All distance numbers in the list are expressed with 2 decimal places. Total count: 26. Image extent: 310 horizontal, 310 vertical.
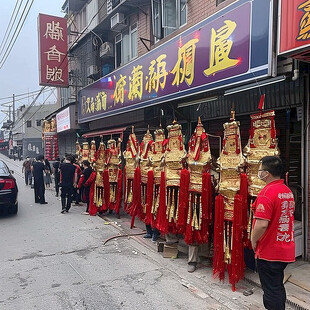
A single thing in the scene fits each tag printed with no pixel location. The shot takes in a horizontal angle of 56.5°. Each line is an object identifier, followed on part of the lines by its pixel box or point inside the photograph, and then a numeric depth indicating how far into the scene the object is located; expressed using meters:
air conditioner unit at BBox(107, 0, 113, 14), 11.10
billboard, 3.74
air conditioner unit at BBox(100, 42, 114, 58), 11.88
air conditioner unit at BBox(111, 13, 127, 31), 10.32
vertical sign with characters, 12.86
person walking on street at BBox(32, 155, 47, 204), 9.80
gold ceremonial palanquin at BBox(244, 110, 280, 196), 3.64
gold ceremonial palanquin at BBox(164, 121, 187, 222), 4.86
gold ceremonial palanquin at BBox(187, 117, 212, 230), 4.39
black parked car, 7.52
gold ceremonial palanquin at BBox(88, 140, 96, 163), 9.07
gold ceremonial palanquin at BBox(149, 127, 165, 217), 5.39
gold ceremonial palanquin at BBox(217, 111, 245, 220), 3.90
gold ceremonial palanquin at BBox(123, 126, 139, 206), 6.72
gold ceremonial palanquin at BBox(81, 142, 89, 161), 10.05
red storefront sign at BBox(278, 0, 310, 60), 3.07
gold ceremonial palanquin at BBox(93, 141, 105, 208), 7.88
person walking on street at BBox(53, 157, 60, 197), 11.53
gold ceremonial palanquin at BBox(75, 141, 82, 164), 10.51
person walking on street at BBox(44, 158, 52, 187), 14.13
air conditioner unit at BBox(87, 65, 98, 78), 12.95
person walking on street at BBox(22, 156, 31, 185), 15.12
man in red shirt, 2.71
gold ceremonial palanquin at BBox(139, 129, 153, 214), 5.95
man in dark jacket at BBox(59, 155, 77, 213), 8.37
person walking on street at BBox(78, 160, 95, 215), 8.07
